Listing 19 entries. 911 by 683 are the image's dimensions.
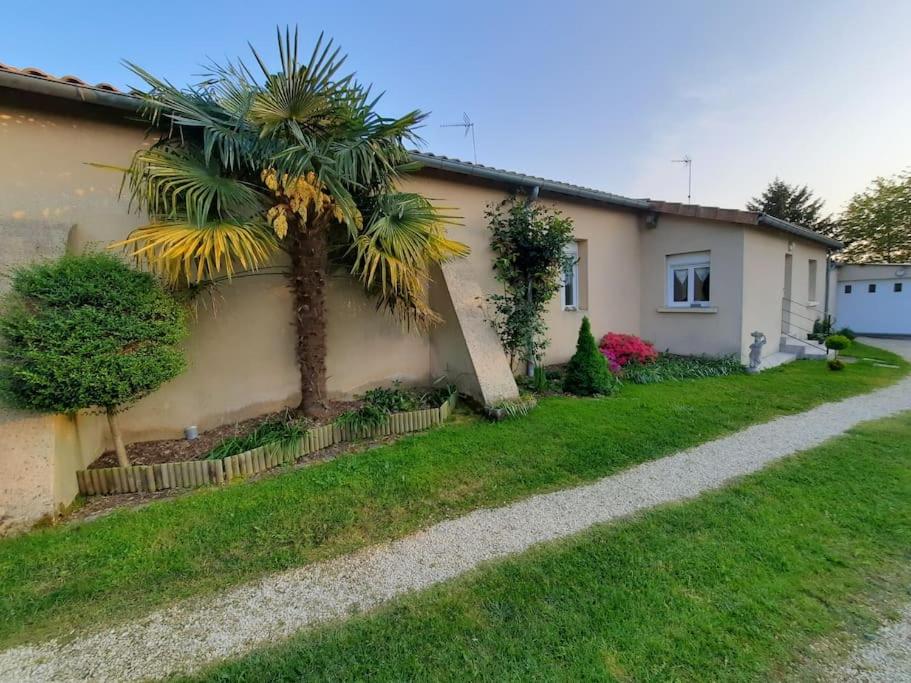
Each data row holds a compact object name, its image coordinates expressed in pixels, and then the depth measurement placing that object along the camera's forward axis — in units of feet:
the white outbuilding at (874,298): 57.98
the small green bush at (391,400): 20.54
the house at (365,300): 13.48
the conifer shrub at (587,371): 24.72
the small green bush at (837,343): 32.17
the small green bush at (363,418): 18.17
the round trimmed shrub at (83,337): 11.37
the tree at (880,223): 76.76
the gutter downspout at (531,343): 25.44
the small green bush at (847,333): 50.65
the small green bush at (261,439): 15.58
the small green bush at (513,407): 20.18
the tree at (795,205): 91.40
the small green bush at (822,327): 47.21
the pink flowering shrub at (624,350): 31.41
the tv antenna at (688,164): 43.11
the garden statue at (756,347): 30.45
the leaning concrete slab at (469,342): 21.45
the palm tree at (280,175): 14.02
